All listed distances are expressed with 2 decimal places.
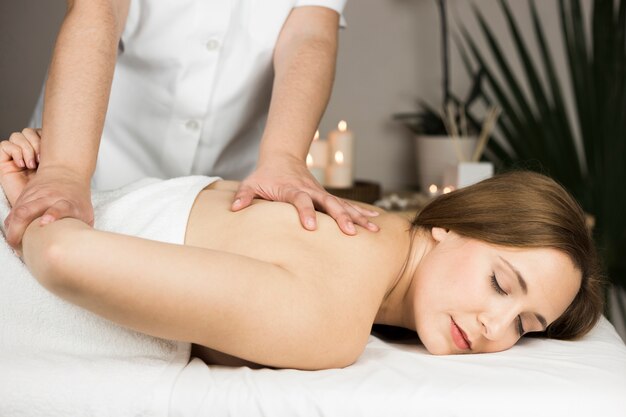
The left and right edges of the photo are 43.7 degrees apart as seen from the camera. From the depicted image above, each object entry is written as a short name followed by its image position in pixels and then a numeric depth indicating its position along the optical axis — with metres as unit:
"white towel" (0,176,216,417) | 1.20
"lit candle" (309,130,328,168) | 3.21
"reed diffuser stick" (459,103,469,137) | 3.43
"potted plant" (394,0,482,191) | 3.45
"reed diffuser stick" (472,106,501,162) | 3.23
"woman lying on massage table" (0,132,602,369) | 1.18
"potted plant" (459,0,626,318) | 3.25
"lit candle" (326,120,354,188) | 3.13
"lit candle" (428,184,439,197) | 3.14
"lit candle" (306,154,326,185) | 3.12
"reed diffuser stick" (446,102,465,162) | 3.29
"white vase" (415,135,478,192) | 3.48
